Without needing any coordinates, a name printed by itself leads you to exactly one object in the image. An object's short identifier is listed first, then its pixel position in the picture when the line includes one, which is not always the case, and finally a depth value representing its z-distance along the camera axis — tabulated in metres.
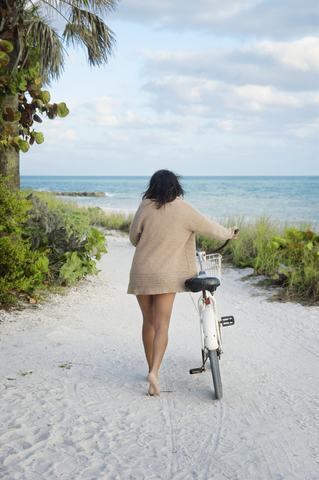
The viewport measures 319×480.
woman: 3.41
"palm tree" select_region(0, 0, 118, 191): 7.94
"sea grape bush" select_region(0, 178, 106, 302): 6.70
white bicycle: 3.32
